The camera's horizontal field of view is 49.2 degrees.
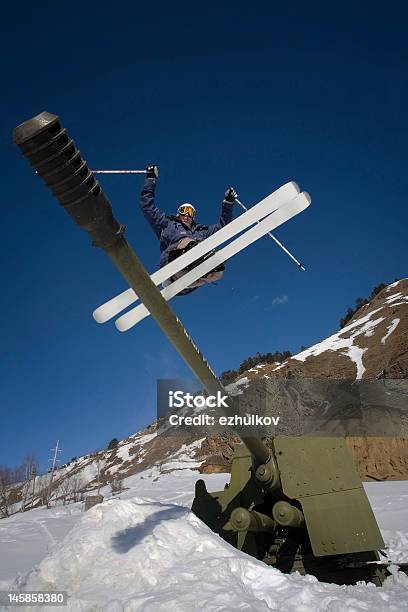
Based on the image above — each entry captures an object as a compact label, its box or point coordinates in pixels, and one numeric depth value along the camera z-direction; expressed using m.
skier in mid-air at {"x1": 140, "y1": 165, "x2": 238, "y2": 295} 4.61
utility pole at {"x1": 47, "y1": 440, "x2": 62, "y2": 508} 50.34
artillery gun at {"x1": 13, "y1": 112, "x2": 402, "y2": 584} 5.82
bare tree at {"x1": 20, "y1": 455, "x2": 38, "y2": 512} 65.15
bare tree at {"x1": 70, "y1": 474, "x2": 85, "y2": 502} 55.82
